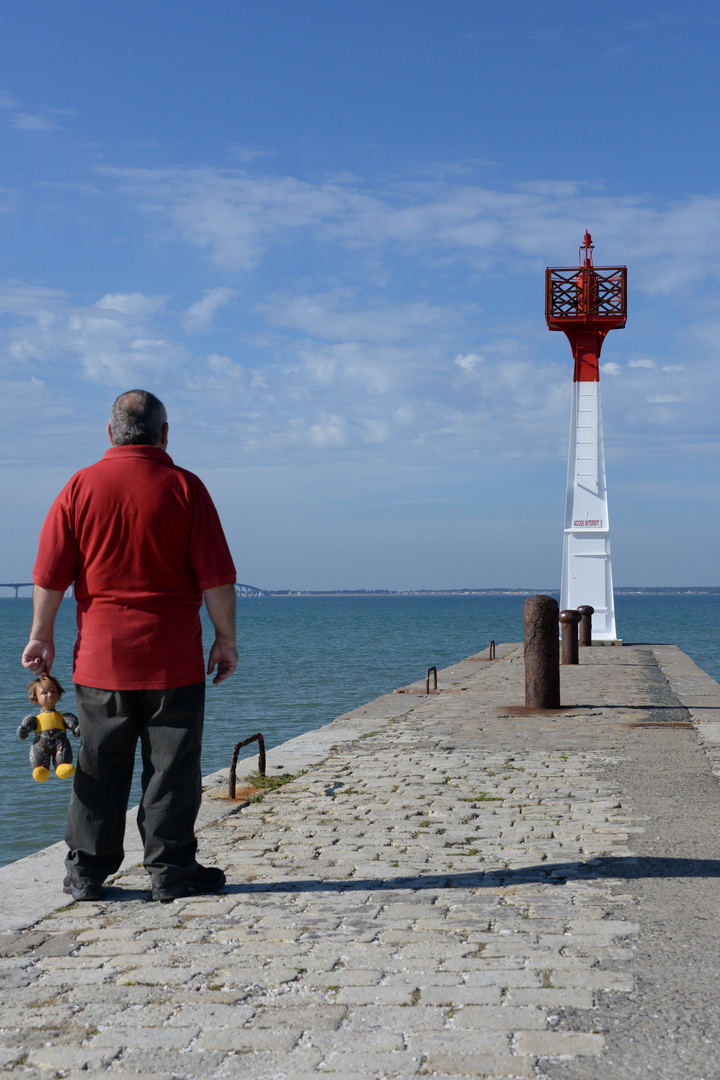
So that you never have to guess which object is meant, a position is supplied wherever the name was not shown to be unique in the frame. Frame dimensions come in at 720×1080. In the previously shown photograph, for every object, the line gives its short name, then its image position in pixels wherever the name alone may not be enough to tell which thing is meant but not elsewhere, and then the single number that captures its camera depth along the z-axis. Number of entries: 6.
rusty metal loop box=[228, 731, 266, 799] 6.91
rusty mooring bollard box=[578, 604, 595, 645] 22.52
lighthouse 22.77
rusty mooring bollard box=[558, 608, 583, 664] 17.78
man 4.47
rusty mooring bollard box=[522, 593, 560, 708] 11.09
